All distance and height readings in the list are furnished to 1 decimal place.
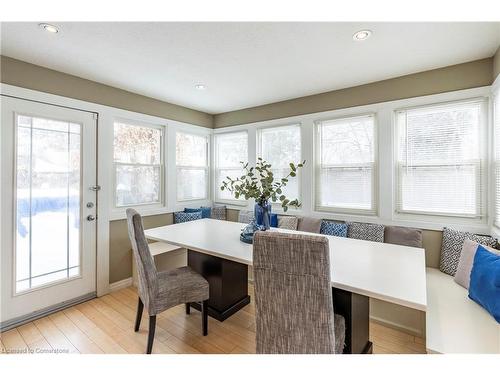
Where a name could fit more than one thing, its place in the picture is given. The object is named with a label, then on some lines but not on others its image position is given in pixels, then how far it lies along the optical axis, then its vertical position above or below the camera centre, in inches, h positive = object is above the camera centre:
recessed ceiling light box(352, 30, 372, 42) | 73.1 +48.3
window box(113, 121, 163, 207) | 122.6 +13.8
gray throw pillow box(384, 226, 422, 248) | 98.0 -19.8
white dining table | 46.1 -18.5
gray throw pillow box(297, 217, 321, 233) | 120.5 -18.2
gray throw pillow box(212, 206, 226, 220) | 163.6 -16.4
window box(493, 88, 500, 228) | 83.0 +13.7
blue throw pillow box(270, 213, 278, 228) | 132.6 -17.7
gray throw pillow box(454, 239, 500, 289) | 78.6 -24.9
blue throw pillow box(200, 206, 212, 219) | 153.4 -14.9
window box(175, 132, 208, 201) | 153.0 +15.8
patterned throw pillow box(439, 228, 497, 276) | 87.6 -21.8
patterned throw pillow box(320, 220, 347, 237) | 113.0 -19.0
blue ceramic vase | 81.7 -8.9
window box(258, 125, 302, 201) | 138.9 +23.8
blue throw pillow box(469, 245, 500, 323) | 61.5 -25.2
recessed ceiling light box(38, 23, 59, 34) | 69.5 +47.7
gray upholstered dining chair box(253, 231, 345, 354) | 44.9 -20.9
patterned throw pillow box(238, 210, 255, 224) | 144.8 -16.7
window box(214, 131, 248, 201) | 162.2 +23.2
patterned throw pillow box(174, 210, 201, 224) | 141.3 -16.3
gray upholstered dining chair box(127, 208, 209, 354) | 69.6 -30.5
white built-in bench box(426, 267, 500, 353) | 53.7 -34.3
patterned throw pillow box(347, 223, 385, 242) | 106.4 -19.3
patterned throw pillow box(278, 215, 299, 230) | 126.5 -17.6
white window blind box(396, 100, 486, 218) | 93.4 +12.5
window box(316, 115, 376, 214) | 116.8 +12.6
